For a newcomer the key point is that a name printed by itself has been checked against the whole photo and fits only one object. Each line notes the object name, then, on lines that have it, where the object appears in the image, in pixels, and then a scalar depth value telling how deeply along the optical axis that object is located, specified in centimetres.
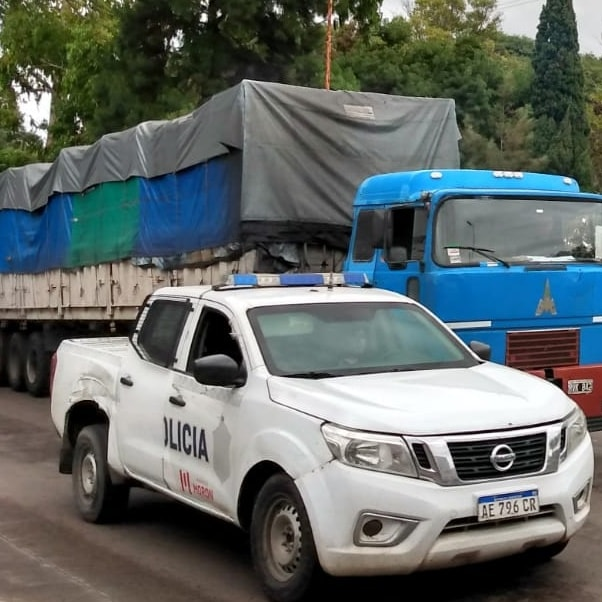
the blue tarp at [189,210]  1086
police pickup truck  489
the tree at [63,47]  3017
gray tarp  1059
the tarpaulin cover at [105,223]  1347
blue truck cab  840
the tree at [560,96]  4244
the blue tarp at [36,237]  1603
